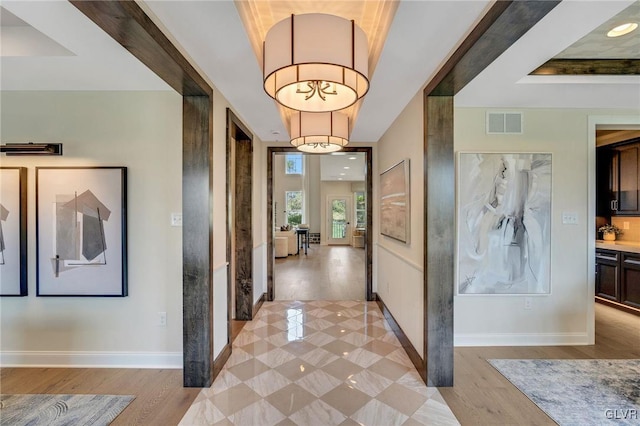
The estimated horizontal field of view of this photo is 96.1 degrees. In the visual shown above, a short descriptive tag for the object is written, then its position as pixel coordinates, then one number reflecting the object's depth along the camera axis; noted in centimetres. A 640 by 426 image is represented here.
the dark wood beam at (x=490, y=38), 134
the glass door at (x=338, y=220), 1251
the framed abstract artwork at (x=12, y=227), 254
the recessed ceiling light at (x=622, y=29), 204
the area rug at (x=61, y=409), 194
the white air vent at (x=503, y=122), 302
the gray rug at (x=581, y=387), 197
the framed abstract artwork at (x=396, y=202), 292
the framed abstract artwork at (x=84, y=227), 254
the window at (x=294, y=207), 1230
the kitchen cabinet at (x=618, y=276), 378
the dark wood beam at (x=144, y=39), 132
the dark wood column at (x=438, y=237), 231
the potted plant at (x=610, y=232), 446
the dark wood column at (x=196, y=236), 229
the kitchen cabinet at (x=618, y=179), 409
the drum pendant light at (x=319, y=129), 285
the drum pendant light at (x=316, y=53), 138
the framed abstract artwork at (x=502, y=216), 298
